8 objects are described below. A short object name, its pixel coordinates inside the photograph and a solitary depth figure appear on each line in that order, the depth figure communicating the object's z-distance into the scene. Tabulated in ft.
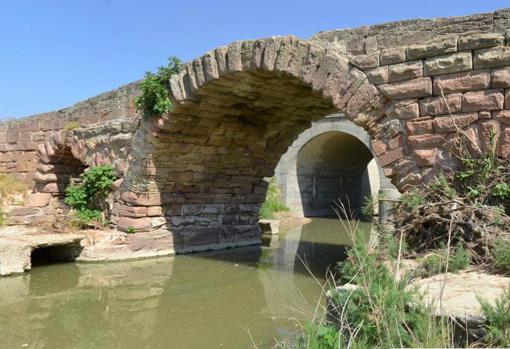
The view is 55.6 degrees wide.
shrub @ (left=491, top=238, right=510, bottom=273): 10.61
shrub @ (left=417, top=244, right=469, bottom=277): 11.08
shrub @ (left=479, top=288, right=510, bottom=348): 7.19
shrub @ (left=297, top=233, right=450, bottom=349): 7.52
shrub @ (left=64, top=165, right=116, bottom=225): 26.17
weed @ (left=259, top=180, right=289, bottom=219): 45.29
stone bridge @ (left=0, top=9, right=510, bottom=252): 14.30
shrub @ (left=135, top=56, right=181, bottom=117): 22.44
